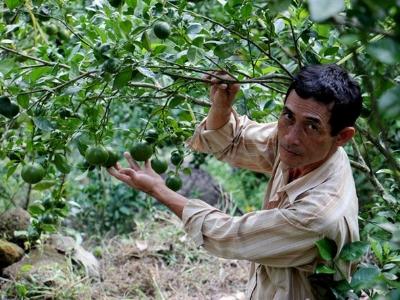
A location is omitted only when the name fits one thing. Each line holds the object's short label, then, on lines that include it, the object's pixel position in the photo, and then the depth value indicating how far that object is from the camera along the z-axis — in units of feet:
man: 6.68
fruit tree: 6.70
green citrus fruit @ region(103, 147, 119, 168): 7.31
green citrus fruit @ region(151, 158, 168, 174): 7.84
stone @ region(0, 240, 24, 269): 12.82
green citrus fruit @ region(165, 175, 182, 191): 7.97
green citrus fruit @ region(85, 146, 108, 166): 7.03
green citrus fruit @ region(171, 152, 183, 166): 8.18
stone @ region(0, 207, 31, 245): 13.76
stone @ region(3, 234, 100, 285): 13.30
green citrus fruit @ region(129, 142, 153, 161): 7.36
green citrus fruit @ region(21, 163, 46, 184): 7.34
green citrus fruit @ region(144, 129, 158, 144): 7.64
